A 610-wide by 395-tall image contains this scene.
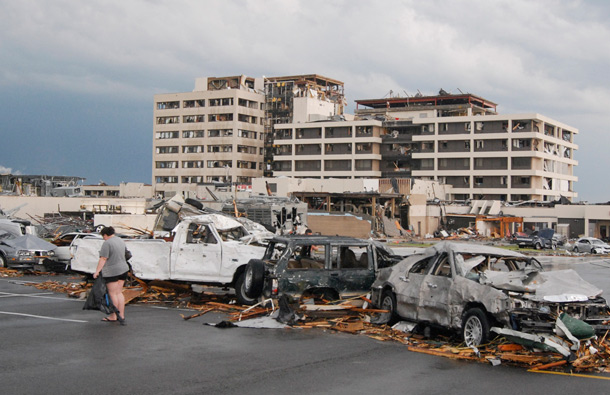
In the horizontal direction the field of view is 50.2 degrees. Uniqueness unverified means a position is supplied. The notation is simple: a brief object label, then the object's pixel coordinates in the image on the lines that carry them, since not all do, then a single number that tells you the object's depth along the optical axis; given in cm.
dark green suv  1372
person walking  1195
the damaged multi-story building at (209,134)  10756
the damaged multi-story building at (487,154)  8588
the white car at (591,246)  5072
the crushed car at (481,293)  990
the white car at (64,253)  2339
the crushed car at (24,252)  2338
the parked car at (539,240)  5247
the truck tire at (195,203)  2817
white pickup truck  1566
